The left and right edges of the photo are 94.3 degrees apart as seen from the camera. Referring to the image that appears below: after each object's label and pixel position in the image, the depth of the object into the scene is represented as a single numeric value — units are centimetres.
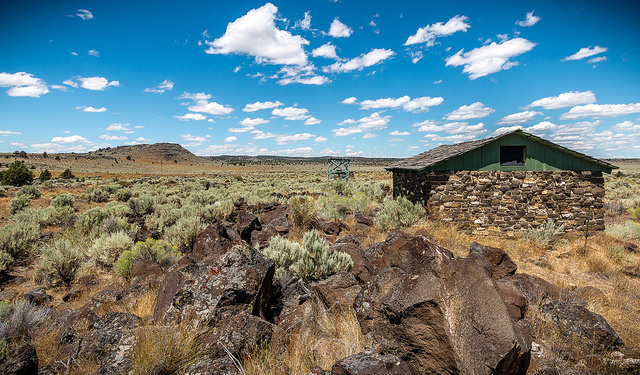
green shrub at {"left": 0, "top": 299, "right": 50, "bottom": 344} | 349
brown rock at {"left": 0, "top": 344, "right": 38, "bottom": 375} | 274
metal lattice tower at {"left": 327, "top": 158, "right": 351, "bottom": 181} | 3001
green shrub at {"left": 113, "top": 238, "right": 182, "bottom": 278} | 618
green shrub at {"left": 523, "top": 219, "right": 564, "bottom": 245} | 899
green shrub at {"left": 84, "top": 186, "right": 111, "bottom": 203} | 1805
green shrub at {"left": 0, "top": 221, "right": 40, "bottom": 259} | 740
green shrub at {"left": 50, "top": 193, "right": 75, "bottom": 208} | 1352
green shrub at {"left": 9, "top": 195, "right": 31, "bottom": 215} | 1325
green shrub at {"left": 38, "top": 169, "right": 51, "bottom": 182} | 3095
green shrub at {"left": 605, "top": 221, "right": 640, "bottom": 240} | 961
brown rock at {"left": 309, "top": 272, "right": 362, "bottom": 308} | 422
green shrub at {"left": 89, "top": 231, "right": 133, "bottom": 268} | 704
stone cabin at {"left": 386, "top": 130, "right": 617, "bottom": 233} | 966
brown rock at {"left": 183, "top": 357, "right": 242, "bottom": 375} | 270
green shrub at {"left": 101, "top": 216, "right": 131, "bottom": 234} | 943
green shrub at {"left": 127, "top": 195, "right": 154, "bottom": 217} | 1299
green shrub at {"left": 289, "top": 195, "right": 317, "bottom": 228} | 955
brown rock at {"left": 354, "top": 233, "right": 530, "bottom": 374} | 255
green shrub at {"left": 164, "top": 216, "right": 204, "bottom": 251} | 818
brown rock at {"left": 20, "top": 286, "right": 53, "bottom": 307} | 474
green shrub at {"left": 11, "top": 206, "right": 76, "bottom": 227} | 1075
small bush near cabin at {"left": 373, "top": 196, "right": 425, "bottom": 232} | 954
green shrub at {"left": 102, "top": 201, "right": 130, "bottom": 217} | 1130
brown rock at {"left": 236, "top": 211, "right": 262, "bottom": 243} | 792
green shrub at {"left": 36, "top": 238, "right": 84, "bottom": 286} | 608
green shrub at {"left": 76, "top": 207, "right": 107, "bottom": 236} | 952
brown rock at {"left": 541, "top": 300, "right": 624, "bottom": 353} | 326
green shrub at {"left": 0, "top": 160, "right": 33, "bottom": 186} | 2447
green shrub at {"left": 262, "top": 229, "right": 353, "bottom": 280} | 519
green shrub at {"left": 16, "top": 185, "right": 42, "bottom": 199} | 1798
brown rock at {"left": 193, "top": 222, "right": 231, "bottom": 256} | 645
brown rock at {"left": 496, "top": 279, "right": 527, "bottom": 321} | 348
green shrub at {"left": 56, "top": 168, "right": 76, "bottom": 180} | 3546
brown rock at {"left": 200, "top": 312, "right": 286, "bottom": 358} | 303
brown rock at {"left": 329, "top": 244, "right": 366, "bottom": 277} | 540
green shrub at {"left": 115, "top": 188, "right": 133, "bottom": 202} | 1830
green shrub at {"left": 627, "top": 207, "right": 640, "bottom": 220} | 1279
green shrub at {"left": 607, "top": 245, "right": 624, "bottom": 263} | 732
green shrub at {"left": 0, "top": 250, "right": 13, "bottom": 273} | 639
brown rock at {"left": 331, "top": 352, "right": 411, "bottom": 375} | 249
